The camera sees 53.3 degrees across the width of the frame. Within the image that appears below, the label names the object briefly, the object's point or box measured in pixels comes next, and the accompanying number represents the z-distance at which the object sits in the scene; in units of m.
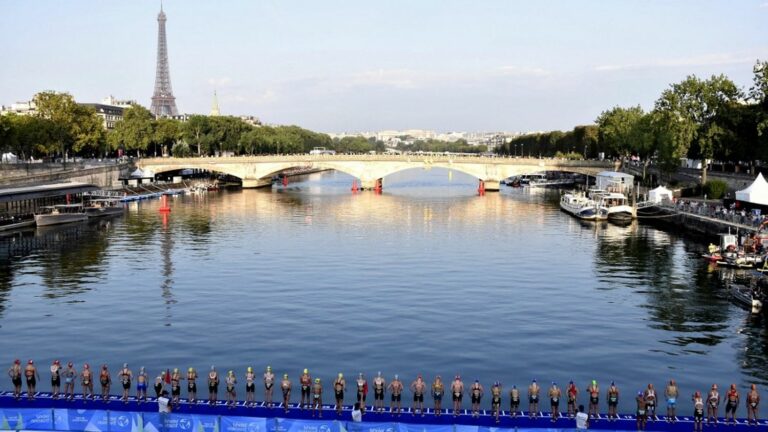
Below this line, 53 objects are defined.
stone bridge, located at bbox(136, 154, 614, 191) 164.50
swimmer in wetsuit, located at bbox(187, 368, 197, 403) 33.19
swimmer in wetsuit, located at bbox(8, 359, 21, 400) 33.91
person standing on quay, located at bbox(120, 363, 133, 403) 33.50
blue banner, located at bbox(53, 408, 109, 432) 29.92
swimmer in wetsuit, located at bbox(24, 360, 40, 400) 34.12
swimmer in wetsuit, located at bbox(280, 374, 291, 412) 32.50
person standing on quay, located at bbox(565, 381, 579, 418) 32.47
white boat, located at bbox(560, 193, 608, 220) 111.81
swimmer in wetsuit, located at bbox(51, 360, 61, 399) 34.16
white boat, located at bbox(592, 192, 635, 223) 111.31
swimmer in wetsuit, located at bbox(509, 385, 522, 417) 32.34
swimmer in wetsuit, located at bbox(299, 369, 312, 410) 33.22
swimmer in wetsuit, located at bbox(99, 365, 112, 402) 33.53
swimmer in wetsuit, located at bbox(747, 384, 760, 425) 31.64
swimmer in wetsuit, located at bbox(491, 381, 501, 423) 32.06
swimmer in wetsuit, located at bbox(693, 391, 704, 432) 30.74
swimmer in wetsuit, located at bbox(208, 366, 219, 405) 33.81
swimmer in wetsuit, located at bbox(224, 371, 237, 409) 33.31
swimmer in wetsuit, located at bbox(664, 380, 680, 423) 32.16
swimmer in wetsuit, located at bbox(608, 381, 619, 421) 31.98
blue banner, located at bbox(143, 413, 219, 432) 29.69
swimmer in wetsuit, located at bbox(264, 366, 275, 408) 32.91
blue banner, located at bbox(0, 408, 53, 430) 29.97
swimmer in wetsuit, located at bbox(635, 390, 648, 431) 30.94
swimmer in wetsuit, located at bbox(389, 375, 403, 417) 32.72
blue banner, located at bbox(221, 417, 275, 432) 29.19
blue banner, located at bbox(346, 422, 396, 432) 28.96
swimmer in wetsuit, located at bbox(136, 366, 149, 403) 33.84
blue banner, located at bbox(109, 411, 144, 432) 29.70
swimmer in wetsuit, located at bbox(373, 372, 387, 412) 33.00
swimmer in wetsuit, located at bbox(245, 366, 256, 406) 33.59
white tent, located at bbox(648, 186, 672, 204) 113.00
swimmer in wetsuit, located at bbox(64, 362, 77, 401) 34.12
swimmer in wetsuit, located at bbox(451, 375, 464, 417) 32.56
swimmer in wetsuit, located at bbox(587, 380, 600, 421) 31.59
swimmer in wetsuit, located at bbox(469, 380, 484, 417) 32.81
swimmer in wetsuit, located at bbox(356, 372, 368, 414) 31.85
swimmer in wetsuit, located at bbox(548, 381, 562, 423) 31.94
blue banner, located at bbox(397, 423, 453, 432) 28.61
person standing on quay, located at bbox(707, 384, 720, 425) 31.62
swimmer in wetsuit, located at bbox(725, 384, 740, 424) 31.63
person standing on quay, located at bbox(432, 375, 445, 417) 32.66
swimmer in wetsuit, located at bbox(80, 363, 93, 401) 33.72
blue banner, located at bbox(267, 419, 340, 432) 29.09
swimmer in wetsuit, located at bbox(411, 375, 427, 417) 32.66
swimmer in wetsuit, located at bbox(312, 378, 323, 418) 32.43
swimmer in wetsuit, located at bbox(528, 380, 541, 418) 32.56
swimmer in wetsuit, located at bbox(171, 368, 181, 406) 32.91
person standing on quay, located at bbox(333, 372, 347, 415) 32.62
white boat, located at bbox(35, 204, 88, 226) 103.06
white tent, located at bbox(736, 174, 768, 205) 83.73
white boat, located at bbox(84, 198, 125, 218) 115.62
